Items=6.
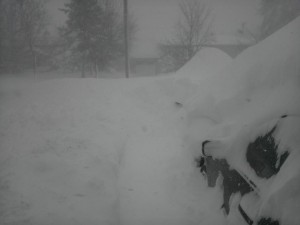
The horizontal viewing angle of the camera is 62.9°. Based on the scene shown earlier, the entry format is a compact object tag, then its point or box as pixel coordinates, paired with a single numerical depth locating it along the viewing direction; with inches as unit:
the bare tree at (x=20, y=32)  952.9
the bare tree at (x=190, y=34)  796.6
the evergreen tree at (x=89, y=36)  867.4
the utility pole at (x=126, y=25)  727.4
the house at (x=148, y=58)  1245.7
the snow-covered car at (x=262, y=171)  101.4
